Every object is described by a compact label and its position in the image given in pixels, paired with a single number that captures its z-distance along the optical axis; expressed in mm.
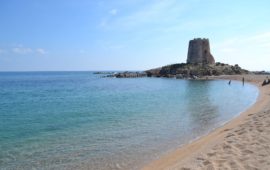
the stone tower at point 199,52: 75400
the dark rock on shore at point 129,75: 81540
